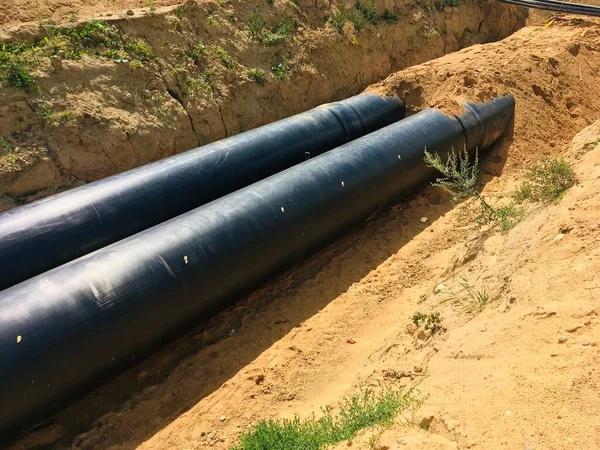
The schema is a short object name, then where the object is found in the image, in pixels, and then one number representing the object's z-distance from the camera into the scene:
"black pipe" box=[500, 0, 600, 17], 12.61
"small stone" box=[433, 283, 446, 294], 5.39
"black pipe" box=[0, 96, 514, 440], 4.07
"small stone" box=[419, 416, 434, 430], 3.16
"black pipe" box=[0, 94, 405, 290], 5.05
